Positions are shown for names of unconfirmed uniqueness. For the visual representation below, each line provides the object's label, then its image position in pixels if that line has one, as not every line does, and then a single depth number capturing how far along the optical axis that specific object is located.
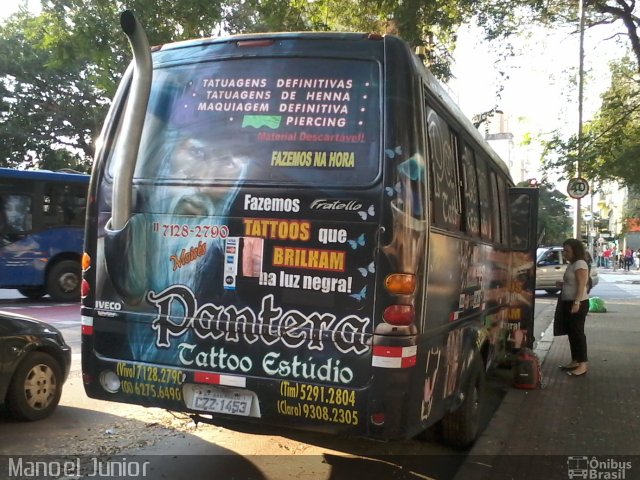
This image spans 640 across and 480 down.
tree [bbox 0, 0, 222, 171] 23.62
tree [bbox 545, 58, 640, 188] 12.99
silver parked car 21.36
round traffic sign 13.55
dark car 4.90
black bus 3.35
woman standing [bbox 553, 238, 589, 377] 7.47
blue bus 13.22
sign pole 12.91
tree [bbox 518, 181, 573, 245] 56.78
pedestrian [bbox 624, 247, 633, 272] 51.22
